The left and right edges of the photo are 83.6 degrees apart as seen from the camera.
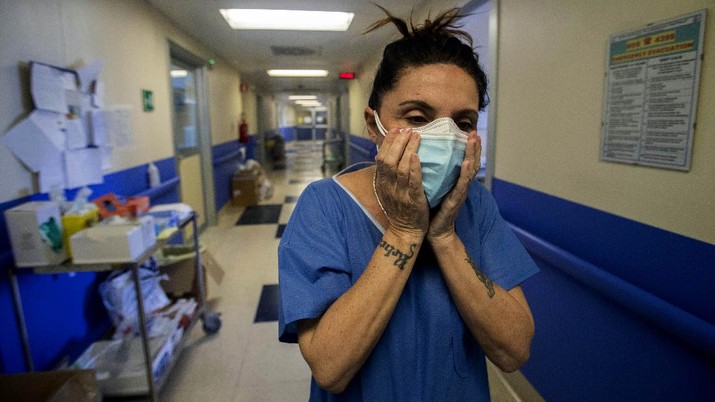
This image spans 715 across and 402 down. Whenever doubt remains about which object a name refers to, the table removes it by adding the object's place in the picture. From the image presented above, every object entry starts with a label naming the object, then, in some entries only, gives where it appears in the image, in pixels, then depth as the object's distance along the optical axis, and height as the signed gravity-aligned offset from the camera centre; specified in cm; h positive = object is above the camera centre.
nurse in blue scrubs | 71 -25
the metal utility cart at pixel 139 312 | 164 -74
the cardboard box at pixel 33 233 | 156 -37
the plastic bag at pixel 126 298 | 221 -91
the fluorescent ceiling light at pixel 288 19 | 369 +111
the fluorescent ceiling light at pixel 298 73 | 757 +119
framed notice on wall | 109 +11
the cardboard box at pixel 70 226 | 170 -37
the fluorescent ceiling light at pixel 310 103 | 1907 +155
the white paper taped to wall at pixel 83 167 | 207 -16
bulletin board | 180 +4
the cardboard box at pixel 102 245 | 165 -44
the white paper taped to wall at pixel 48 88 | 181 +24
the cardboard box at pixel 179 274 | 262 -90
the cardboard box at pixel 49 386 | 132 -84
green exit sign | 321 +30
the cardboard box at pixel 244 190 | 626 -85
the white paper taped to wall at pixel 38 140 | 173 -1
